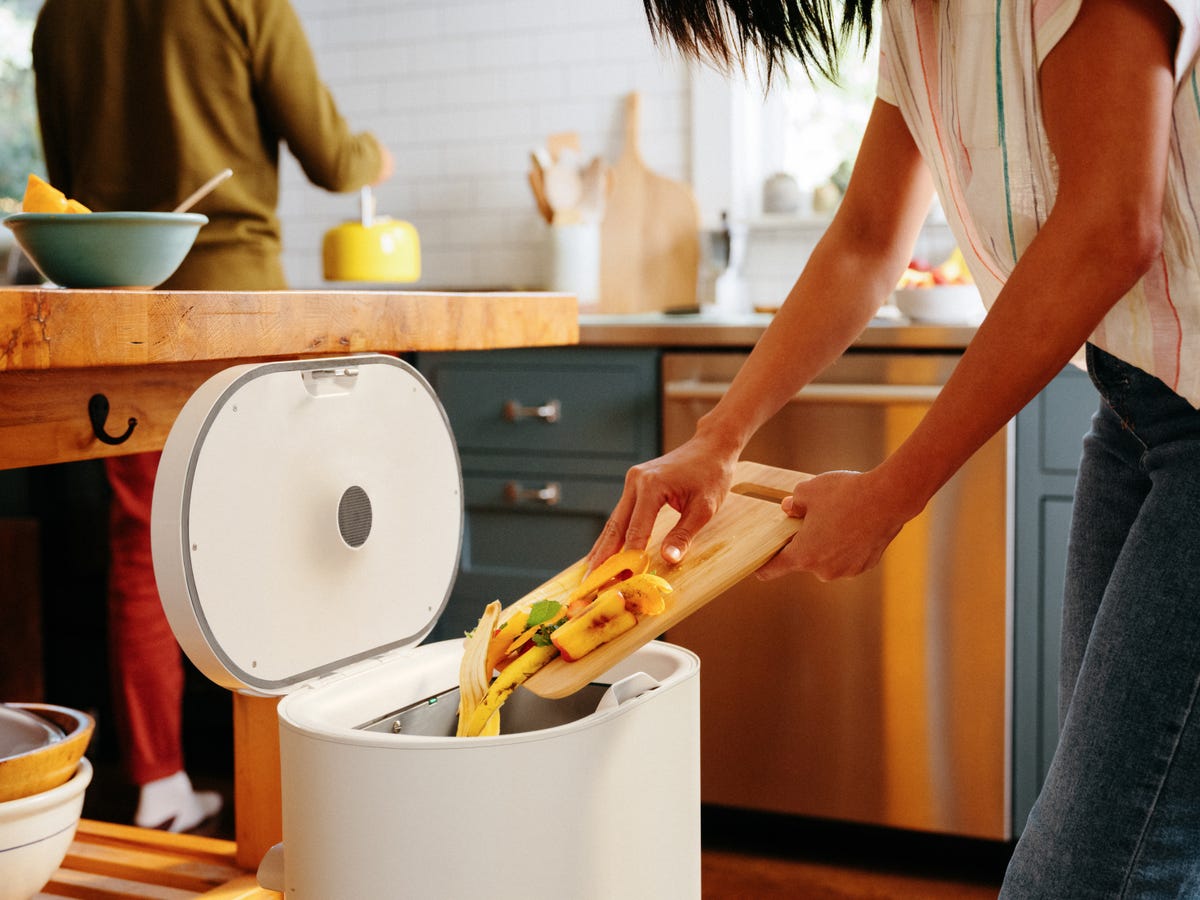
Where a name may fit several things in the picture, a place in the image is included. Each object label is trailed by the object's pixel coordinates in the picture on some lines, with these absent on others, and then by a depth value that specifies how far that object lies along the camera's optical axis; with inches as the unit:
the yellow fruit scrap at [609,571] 38.4
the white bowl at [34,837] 40.9
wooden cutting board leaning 108.2
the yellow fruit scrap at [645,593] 35.5
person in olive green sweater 71.8
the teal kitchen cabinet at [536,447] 83.4
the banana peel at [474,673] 37.7
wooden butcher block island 35.5
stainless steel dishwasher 74.6
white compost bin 33.3
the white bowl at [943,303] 77.9
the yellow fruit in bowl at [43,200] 44.4
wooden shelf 46.9
